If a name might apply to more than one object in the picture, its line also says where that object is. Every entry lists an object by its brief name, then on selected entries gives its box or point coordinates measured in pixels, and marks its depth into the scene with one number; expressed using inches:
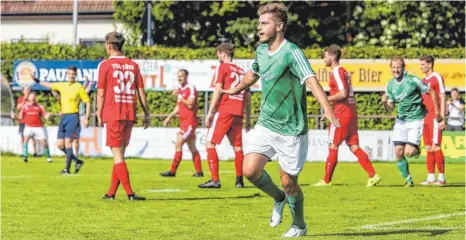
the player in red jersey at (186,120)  842.8
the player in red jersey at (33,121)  1187.9
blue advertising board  1357.0
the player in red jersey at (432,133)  716.7
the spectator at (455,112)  1214.9
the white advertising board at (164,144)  1217.4
